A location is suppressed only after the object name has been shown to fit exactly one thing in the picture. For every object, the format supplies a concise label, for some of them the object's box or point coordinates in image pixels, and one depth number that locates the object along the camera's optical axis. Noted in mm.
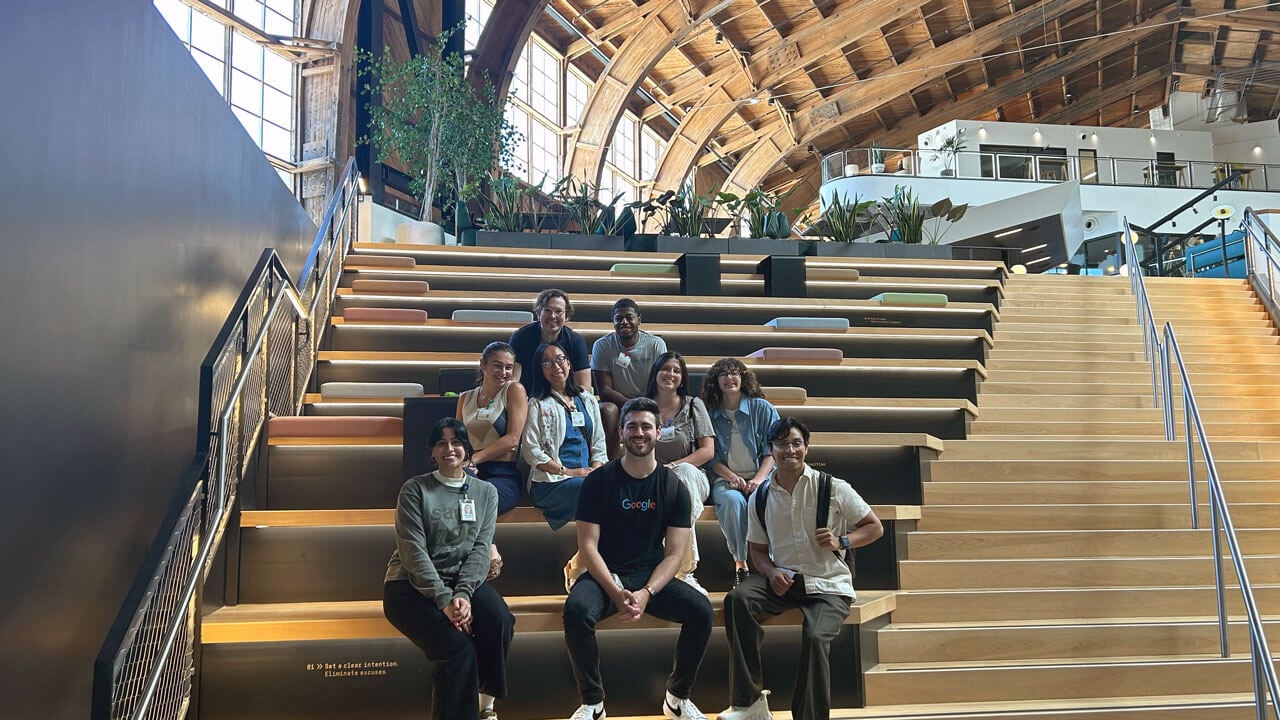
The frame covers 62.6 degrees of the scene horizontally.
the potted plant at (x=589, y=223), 8469
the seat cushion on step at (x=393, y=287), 6988
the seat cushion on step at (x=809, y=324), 6703
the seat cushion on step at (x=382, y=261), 7531
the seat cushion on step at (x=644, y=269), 7641
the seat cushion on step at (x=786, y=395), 5527
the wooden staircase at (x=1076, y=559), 3854
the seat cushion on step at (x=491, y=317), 6312
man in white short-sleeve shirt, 3385
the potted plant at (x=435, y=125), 9641
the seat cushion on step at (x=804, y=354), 6059
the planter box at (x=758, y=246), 8609
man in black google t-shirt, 3352
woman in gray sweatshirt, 3117
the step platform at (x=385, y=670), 3350
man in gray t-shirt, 4680
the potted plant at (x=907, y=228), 8922
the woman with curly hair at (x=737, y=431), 4148
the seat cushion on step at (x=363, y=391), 5195
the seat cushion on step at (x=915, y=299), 7363
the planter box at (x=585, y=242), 8461
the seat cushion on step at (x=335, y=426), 4383
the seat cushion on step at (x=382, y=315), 6242
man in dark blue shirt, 4539
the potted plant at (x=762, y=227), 8641
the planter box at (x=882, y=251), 8672
